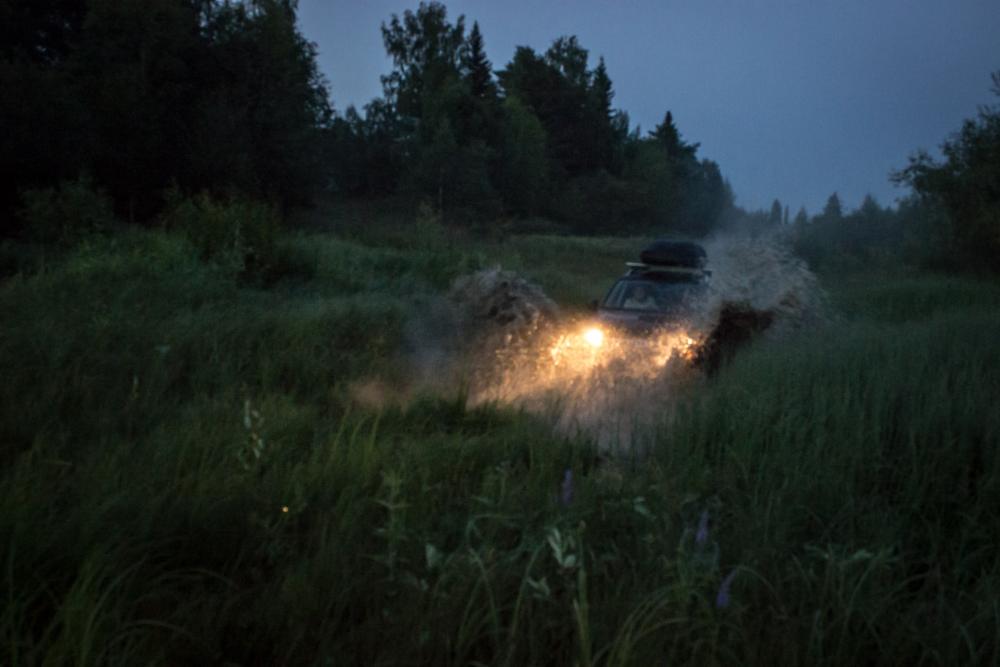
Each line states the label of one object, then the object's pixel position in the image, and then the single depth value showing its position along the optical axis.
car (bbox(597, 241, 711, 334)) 10.15
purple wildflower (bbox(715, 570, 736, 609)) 2.42
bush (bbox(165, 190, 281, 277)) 13.20
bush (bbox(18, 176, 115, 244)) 16.08
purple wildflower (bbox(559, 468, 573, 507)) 3.23
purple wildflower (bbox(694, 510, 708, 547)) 2.75
